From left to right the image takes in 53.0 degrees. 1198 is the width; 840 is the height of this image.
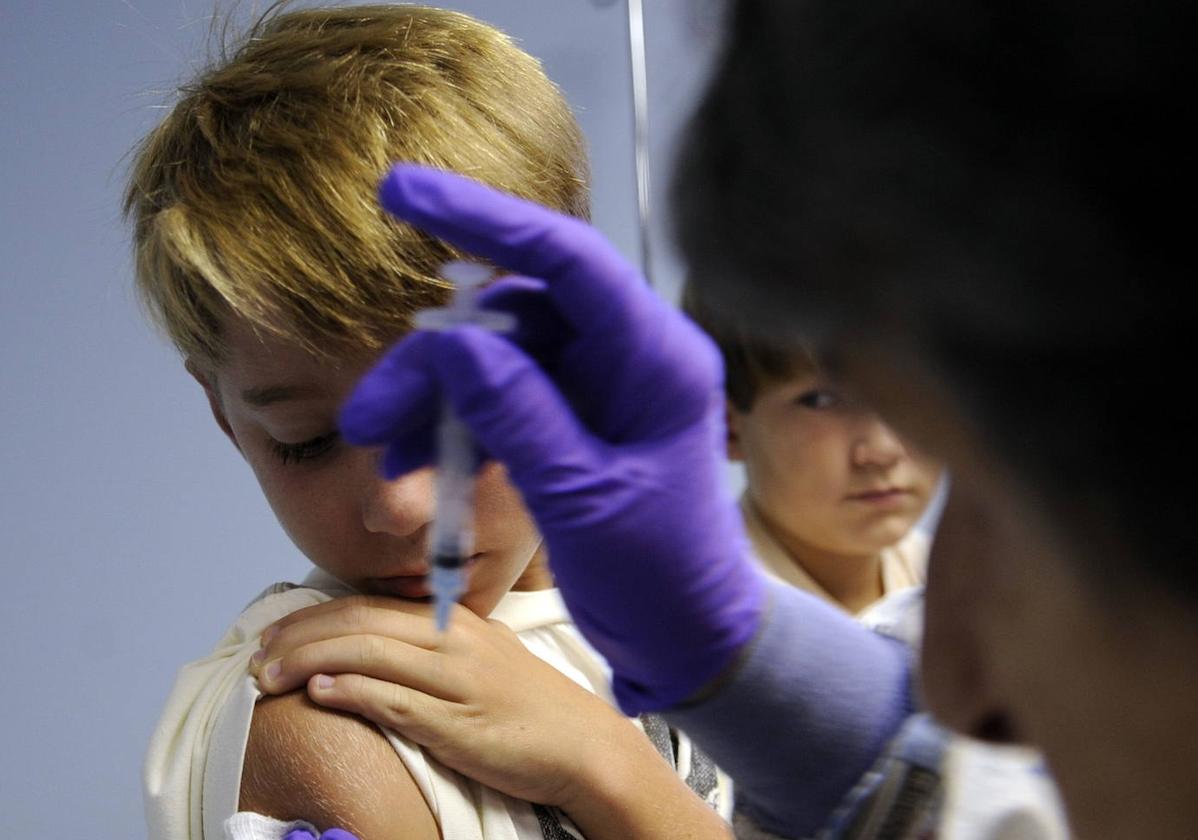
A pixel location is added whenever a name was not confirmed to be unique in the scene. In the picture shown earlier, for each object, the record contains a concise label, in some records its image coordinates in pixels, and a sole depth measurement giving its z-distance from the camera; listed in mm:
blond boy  981
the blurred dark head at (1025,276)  364
